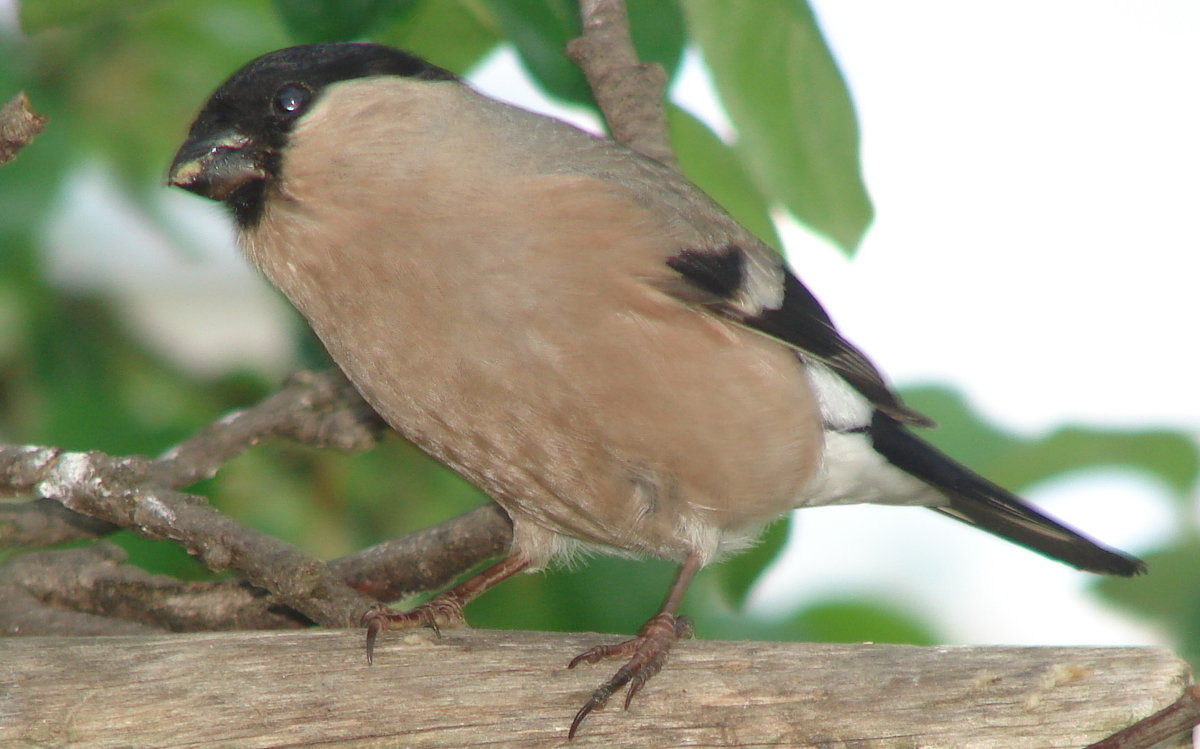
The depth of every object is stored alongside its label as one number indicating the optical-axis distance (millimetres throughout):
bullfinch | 3883
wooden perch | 3252
